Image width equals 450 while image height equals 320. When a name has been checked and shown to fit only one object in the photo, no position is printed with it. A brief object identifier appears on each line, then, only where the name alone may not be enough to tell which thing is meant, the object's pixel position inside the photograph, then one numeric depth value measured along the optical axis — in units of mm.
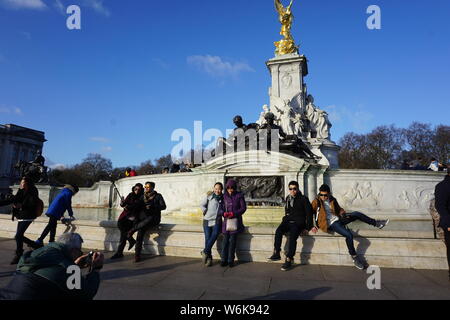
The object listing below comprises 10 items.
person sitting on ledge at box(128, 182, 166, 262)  5980
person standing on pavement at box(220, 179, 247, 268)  5445
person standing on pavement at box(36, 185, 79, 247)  6211
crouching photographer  2000
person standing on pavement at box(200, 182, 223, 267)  5500
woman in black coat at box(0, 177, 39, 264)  5719
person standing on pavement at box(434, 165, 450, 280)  4398
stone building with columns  67938
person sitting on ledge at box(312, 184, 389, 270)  5438
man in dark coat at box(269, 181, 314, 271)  5316
